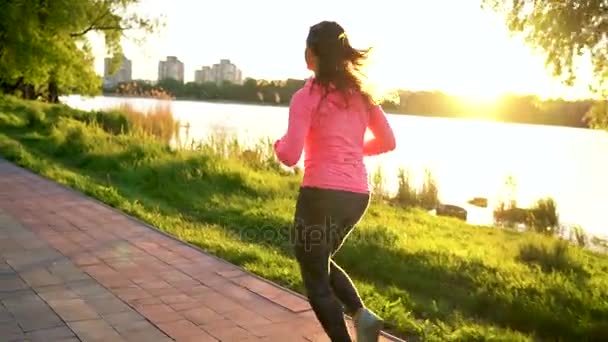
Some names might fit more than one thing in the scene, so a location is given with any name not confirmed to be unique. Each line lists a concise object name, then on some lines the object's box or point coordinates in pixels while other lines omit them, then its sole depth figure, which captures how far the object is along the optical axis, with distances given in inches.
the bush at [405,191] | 562.3
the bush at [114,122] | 812.6
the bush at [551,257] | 288.0
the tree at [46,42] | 877.2
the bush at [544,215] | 530.9
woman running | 120.9
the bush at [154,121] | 770.2
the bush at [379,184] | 532.1
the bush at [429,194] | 573.3
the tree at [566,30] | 284.8
